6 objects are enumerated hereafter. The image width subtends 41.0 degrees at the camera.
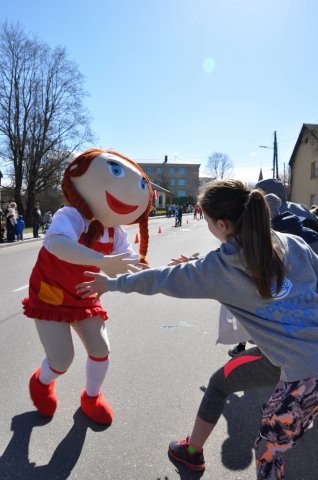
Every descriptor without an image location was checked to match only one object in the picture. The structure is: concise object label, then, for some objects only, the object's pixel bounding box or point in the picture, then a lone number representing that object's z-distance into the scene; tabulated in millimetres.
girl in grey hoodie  1887
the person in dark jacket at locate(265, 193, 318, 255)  2887
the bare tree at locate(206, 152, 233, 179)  87088
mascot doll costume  2949
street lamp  33203
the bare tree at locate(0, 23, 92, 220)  32625
